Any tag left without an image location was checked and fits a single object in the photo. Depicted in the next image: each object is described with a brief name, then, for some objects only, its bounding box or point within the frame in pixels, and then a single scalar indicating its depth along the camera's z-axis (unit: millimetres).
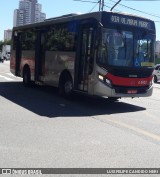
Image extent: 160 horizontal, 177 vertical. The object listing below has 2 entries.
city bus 7227
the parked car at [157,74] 18255
